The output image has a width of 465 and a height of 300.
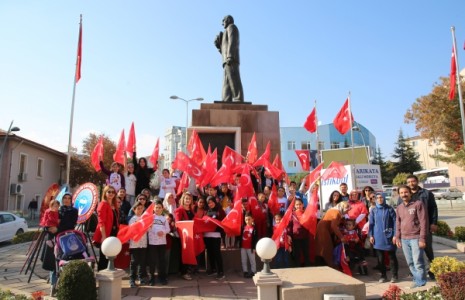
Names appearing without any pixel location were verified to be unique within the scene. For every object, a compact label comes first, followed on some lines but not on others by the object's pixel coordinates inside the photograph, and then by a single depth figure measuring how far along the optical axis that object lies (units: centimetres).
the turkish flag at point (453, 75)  1534
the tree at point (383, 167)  4547
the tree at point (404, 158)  4575
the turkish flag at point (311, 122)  1628
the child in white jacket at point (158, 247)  647
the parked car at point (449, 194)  3666
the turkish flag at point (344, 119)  1528
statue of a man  1348
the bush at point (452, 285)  443
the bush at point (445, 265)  523
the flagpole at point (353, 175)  1629
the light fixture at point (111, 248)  502
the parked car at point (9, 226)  1406
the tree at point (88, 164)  3428
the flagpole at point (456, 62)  1513
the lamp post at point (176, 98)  2741
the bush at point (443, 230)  1008
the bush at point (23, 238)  1237
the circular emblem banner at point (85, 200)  682
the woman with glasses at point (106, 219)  638
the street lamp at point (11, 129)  2242
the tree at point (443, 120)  2461
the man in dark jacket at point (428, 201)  609
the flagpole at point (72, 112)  1264
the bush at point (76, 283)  466
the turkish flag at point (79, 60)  1369
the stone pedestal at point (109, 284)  493
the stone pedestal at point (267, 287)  458
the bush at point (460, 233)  936
